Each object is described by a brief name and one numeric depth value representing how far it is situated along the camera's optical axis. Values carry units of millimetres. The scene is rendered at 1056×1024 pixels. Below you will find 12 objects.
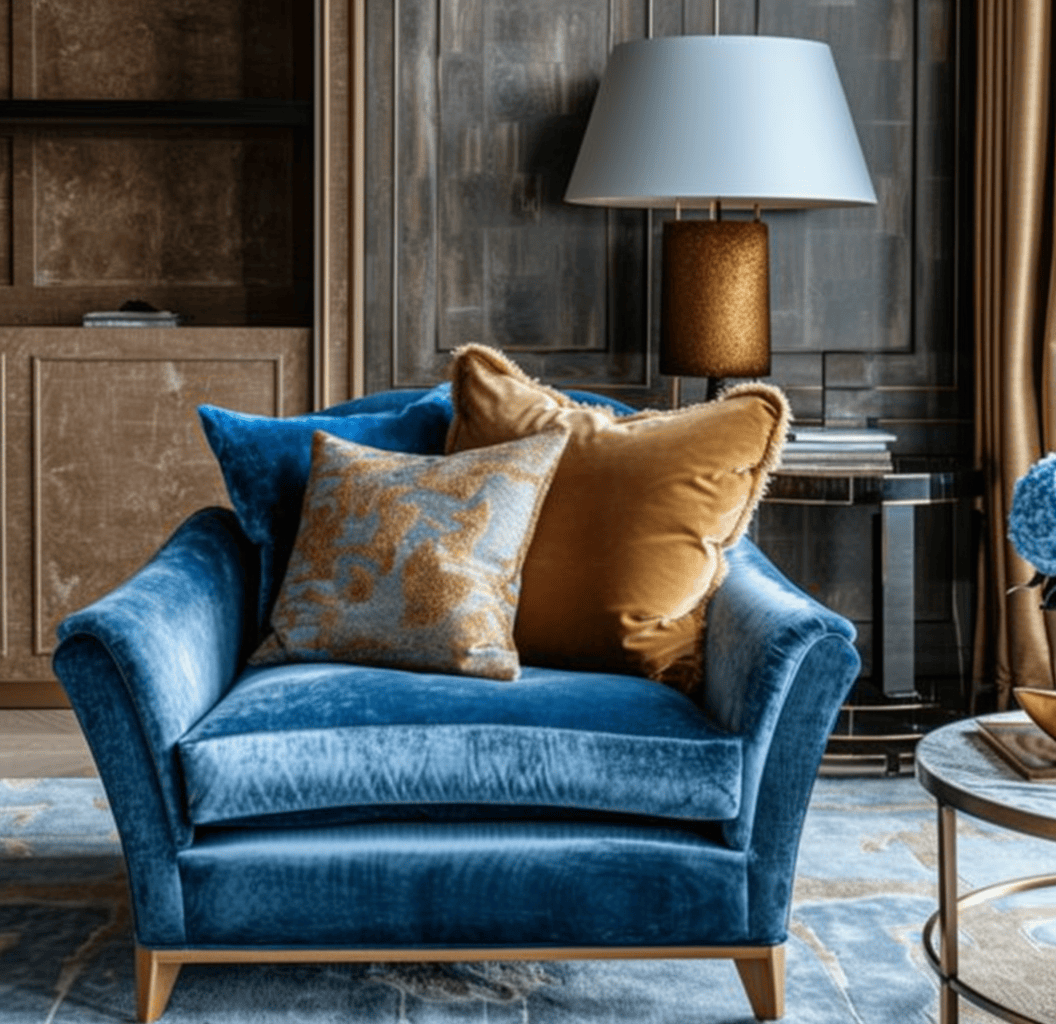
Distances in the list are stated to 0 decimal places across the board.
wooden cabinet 4398
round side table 2018
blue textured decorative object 2119
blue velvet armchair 2445
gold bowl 2186
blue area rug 2549
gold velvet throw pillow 2781
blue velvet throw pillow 2990
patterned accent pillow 2711
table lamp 3775
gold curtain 4070
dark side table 3869
